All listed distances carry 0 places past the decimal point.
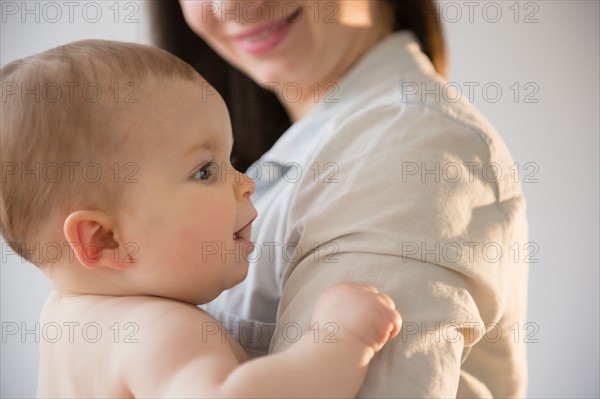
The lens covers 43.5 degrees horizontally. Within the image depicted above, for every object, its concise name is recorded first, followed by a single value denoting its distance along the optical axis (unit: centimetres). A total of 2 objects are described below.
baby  77
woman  82
